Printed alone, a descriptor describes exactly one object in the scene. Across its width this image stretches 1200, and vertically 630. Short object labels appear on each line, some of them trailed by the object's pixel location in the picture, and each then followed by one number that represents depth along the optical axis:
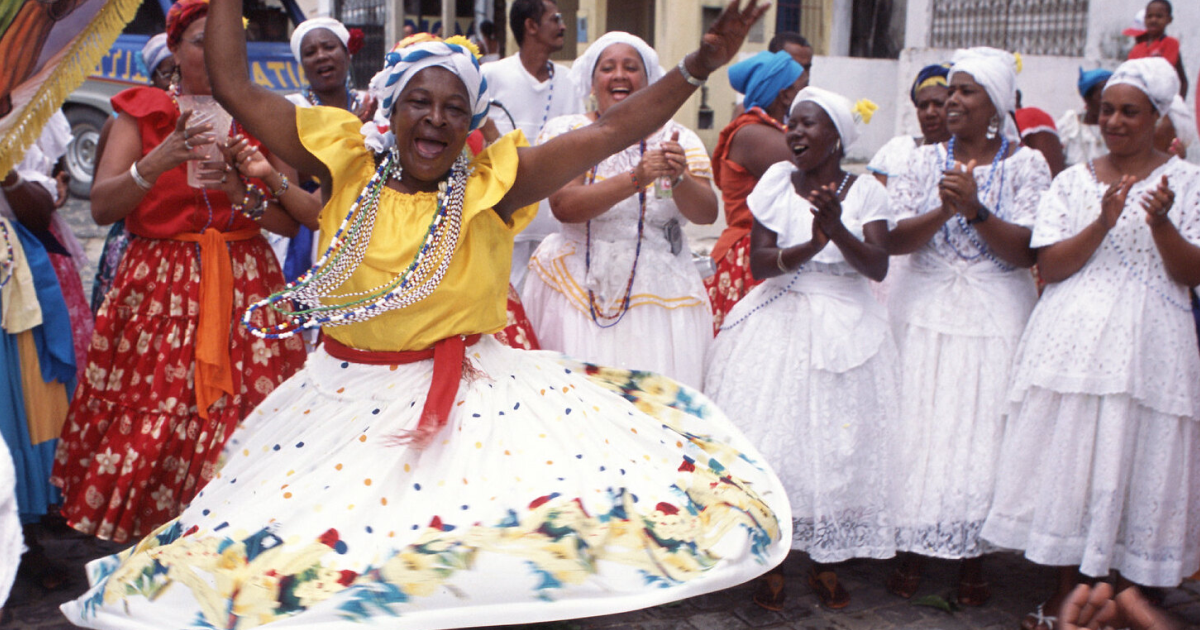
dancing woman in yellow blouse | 2.51
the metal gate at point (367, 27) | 17.22
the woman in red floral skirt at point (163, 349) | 4.06
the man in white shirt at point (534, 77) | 6.48
